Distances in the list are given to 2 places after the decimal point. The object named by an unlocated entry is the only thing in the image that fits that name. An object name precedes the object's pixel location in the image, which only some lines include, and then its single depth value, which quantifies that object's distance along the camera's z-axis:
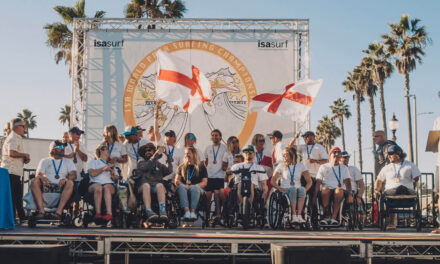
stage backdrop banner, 12.02
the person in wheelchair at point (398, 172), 7.88
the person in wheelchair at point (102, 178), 7.23
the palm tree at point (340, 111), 49.06
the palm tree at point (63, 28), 19.22
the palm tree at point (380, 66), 31.28
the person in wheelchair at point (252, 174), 7.61
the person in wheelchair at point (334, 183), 7.95
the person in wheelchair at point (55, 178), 7.25
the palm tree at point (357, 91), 35.72
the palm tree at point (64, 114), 49.41
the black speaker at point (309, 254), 4.52
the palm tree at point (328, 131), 51.72
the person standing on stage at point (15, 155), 7.54
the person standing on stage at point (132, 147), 8.03
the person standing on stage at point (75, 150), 8.20
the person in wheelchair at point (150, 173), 7.19
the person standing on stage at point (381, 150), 8.70
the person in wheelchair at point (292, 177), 7.73
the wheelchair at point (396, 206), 7.76
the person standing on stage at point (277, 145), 8.62
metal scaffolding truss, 12.00
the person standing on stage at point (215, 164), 8.48
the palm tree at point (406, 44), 27.06
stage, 5.37
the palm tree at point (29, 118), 54.65
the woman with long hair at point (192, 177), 7.53
